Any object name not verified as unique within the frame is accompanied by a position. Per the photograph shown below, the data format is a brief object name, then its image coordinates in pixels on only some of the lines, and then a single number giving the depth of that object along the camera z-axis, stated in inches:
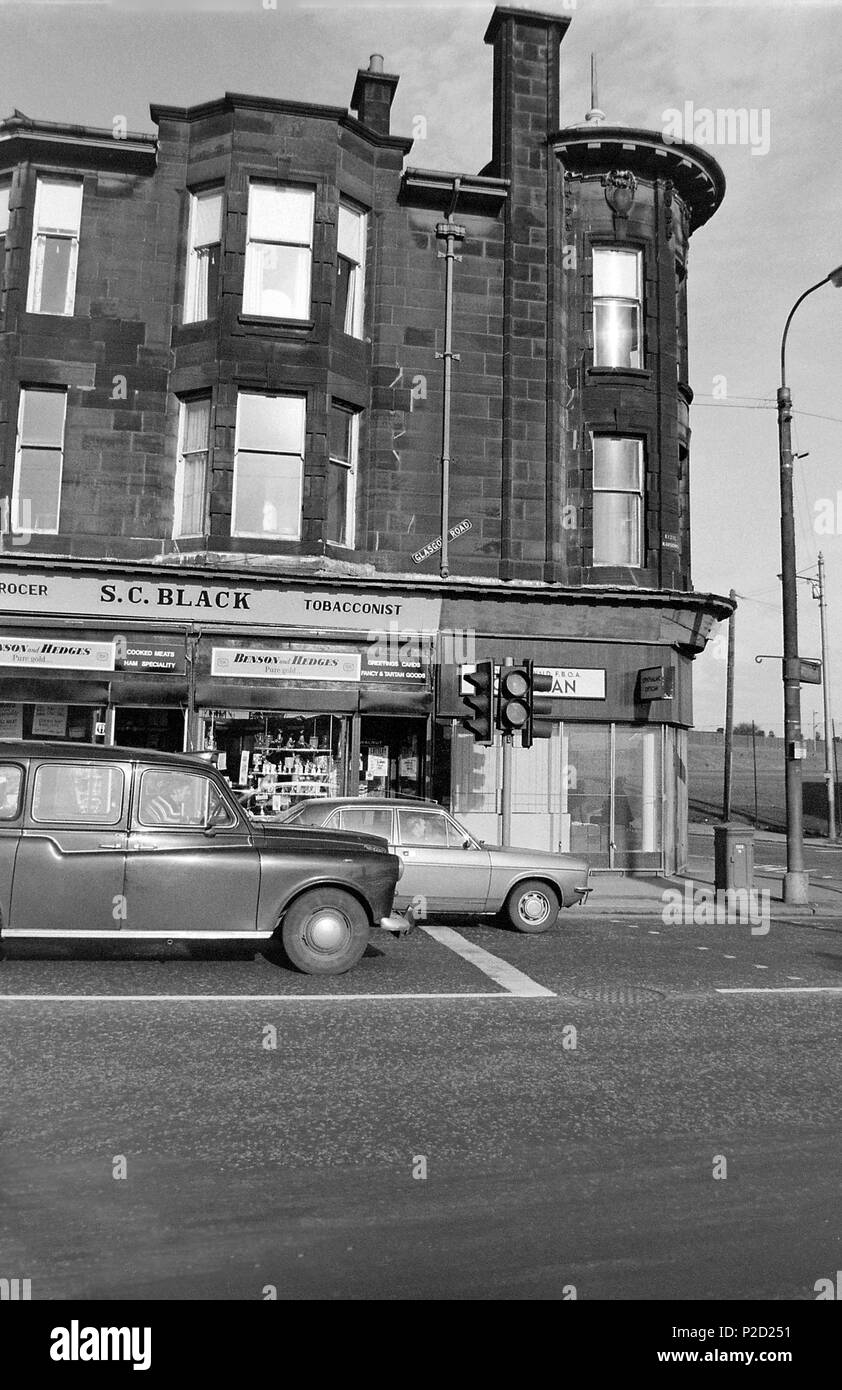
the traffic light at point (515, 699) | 589.0
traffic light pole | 608.1
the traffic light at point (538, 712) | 591.5
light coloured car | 494.6
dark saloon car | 340.8
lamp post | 642.2
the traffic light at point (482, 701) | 589.0
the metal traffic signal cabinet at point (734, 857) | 648.4
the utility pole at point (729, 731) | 1640.0
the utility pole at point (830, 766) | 1509.6
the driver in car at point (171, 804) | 358.9
